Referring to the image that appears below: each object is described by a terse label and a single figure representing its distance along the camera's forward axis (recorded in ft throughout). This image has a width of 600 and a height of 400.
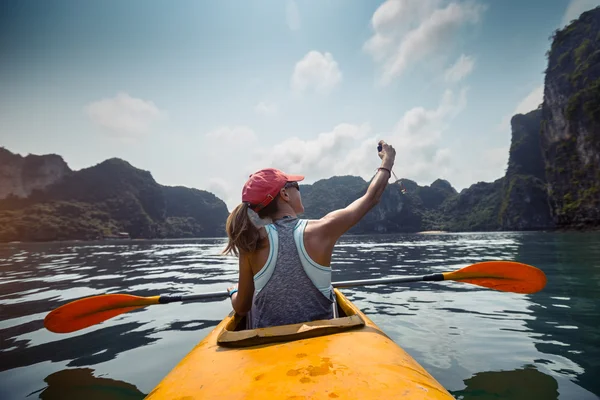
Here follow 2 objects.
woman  6.75
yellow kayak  4.05
